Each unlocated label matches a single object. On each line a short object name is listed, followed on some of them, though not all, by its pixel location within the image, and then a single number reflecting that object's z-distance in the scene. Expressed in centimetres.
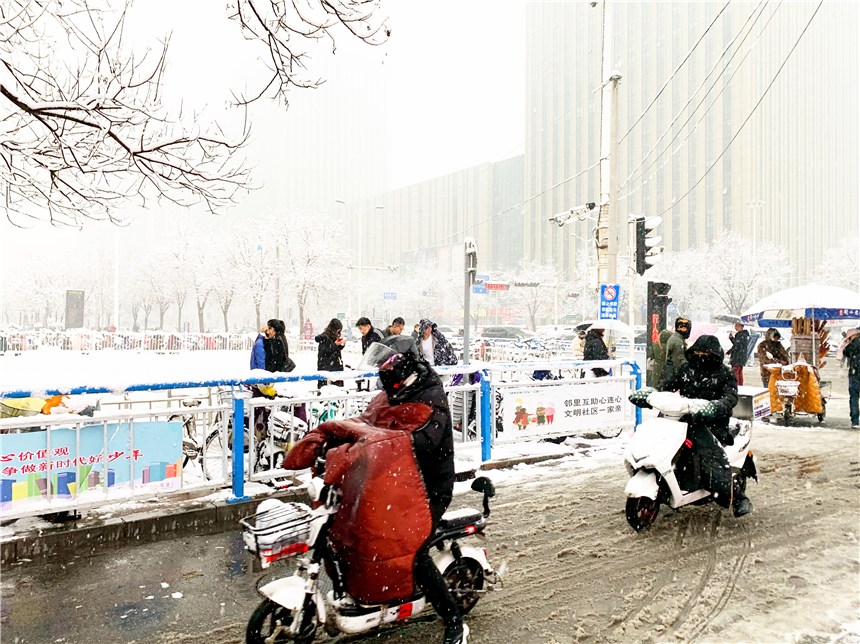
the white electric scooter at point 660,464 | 515
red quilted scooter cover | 297
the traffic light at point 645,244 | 1195
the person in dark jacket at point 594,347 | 1059
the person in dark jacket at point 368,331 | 981
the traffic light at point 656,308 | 1250
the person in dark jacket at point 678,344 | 1009
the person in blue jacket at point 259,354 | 843
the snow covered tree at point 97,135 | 539
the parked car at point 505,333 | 4084
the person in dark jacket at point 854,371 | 1027
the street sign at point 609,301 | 1147
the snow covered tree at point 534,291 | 6544
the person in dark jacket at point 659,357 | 1097
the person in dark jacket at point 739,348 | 1507
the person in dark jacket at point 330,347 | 955
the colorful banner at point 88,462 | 449
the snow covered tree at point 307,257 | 4511
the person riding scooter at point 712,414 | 530
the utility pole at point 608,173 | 1193
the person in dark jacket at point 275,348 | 864
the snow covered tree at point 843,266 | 4953
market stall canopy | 1116
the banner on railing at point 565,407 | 775
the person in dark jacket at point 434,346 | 933
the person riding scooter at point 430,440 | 313
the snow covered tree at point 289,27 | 545
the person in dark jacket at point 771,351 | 1192
